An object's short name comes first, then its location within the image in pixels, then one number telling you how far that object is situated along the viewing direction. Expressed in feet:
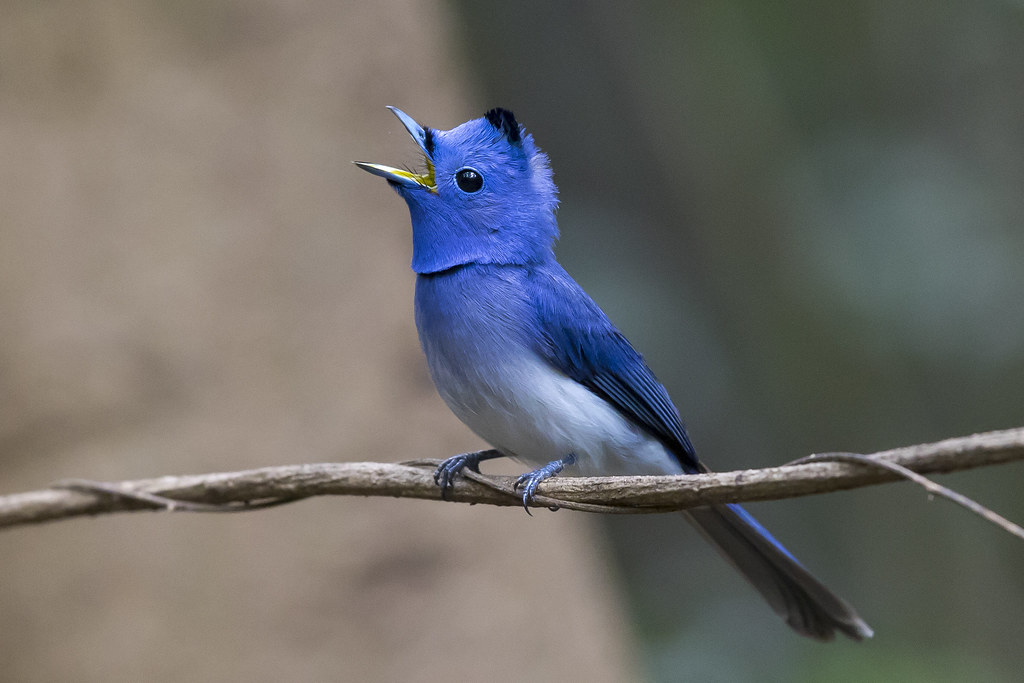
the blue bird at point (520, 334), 10.71
